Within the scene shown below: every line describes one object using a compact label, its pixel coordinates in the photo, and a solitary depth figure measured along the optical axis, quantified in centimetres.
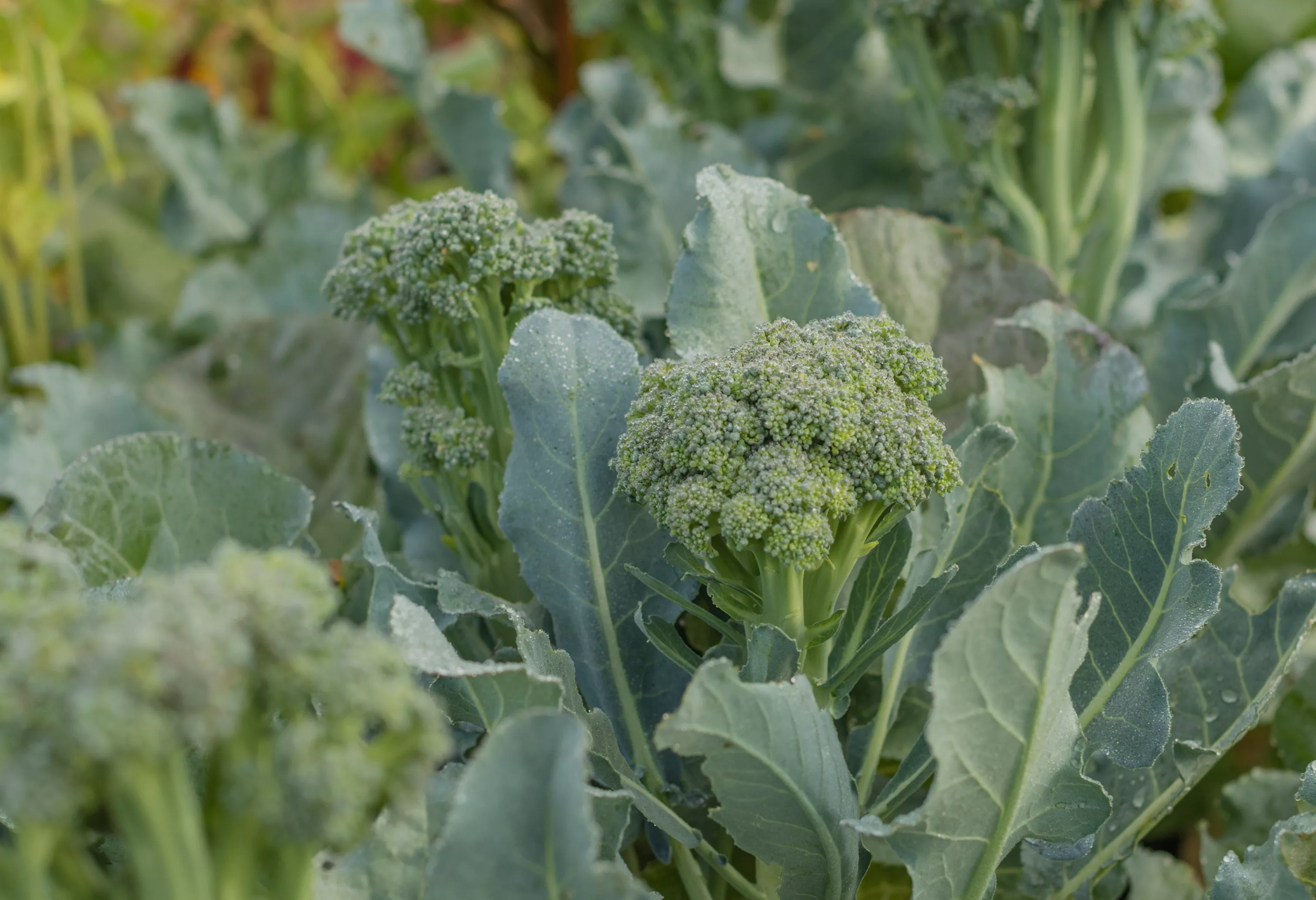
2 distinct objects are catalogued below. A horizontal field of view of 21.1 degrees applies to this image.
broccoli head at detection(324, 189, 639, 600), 143
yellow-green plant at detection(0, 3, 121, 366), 173
